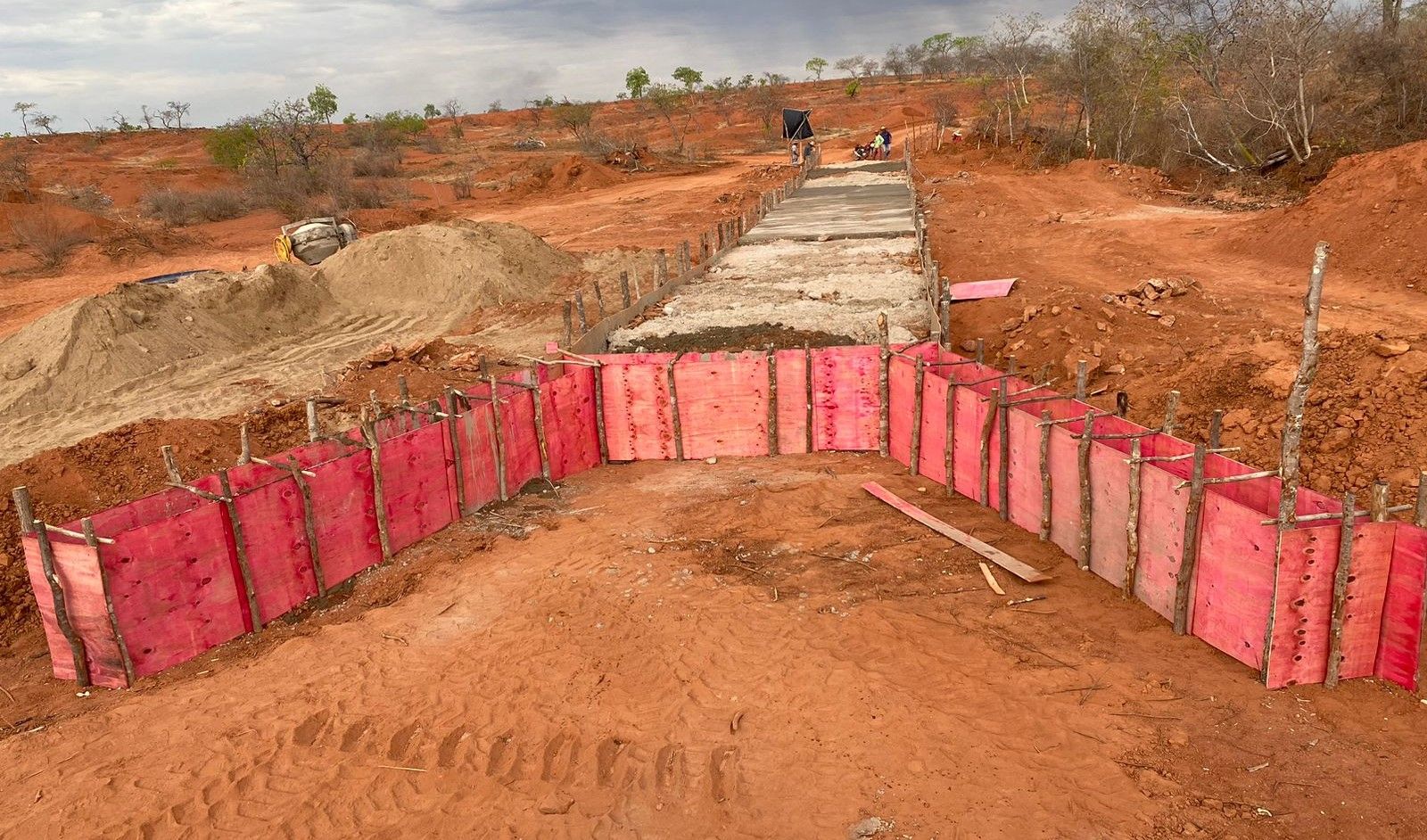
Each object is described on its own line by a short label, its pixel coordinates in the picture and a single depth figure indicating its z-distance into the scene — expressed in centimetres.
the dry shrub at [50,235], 2608
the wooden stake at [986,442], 895
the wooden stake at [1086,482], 759
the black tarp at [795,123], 3806
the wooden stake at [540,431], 1076
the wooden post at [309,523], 794
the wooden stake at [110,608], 652
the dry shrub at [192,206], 3362
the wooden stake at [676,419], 1152
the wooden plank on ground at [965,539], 793
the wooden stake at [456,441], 953
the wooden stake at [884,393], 1087
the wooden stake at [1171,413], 747
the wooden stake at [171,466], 760
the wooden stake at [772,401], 1142
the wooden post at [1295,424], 561
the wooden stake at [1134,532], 705
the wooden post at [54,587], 654
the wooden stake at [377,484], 850
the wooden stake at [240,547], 743
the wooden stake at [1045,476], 820
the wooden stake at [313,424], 870
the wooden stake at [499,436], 1016
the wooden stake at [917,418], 1014
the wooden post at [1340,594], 564
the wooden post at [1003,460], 892
